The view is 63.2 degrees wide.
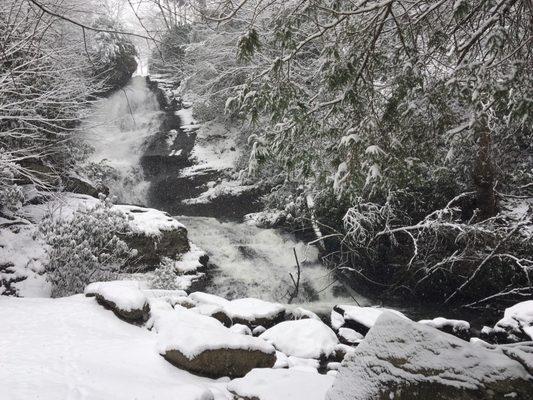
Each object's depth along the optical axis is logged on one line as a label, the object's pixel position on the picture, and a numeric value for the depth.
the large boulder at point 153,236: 11.39
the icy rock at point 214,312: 7.70
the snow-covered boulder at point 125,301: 6.63
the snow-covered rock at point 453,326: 8.04
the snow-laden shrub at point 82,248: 8.75
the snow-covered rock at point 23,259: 9.00
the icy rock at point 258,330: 7.85
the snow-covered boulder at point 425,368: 2.71
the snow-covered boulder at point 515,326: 7.28
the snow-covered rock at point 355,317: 8.16
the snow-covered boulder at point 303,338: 6.84
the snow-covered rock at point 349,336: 7.79
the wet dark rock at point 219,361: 5.28
